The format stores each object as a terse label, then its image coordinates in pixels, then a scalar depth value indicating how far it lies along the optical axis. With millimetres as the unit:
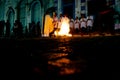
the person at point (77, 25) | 9593
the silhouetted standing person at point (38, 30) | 12024
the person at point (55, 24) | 8440
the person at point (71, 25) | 9800
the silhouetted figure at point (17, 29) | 10141
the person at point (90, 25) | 9063
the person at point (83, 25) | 9330
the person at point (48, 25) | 9487
